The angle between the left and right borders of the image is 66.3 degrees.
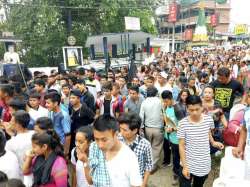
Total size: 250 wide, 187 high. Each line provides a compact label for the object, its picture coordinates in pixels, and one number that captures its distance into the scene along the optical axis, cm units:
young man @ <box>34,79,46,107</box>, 360
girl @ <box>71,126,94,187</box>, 174
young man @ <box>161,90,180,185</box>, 303
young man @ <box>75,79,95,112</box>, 351
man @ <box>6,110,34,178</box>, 199
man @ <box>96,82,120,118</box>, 366
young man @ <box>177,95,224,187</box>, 214
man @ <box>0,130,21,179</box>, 176
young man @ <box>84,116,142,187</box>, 147
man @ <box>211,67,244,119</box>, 316
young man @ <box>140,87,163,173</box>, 326
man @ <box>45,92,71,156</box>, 267
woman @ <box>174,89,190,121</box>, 299
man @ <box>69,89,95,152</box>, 299
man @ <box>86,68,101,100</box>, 441
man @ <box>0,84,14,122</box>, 291
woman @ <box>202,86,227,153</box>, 280
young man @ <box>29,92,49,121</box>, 266
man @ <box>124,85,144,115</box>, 345
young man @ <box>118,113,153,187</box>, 190
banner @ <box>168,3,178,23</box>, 1863
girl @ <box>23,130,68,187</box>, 166
